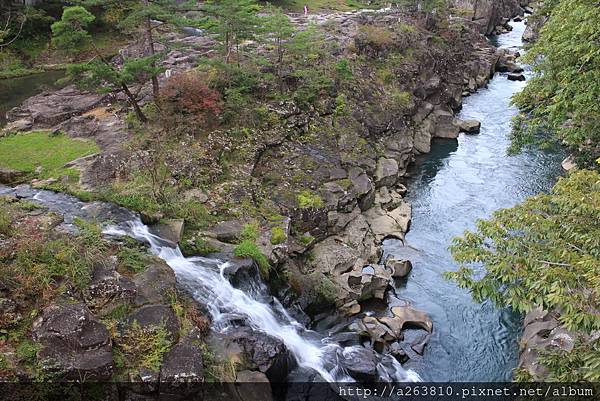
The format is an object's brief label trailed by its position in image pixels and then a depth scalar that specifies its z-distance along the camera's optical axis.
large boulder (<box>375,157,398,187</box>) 27.64
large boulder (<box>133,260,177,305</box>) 13.04
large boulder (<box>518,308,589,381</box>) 14.16
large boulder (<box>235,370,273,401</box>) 12.00
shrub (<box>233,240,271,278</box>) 17.26
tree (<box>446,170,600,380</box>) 8.23
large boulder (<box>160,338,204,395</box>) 11.05
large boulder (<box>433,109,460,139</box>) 35.78
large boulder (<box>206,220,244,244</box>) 18.27
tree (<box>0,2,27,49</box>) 37.03
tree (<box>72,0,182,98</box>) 20.16
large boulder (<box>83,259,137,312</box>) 12.23
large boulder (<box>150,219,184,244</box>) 16.61
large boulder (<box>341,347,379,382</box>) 14.89
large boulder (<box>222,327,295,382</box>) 13.00
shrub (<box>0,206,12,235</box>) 13.23
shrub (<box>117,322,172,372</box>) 11.16
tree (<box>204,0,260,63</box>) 23.08
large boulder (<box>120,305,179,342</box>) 12.02
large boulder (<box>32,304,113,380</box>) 10.27
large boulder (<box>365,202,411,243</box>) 23.75
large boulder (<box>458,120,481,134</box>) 36.75
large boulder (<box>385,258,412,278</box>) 20.98
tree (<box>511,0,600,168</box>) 15.09
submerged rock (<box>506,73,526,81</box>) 47.72
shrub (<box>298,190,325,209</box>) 22.03
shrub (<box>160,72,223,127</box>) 22.23
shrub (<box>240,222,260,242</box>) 18.55
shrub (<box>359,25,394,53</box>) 37.25
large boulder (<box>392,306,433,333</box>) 18.03
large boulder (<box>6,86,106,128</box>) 24.75
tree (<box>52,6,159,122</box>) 18.70
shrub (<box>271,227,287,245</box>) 19.00
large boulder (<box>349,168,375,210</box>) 24.72
